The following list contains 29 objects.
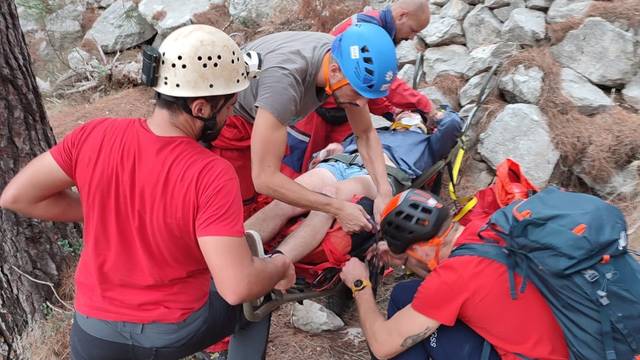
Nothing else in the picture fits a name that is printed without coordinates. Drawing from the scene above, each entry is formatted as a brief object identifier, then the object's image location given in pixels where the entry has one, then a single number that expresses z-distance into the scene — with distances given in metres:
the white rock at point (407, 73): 6.40
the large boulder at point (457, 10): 6.78
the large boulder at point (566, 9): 6.05
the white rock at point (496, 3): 6.54
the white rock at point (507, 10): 6.50
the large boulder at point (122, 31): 9.26
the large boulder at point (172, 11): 8.80
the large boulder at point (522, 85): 5.66
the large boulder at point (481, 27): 6.46
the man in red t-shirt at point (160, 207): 1.96
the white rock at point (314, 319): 3.89
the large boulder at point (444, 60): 6.38
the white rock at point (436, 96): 5.98
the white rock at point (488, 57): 6.05
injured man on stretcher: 3.24
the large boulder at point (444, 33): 6.66
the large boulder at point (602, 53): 5.63
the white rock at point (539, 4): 6.32
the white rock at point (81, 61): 8.49
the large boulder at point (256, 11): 8.38
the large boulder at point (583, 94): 5.47
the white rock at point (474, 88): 5.90
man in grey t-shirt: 2.91
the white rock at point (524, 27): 6.07
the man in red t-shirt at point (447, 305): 2.30
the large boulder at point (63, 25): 10.29
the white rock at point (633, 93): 5.51
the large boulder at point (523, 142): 5.23
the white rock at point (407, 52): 6.68
